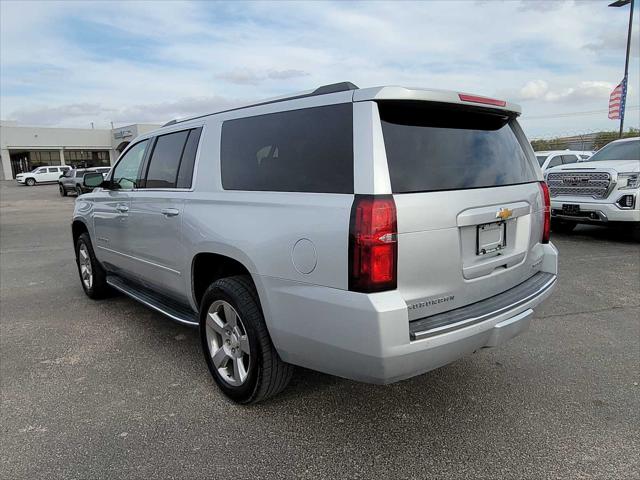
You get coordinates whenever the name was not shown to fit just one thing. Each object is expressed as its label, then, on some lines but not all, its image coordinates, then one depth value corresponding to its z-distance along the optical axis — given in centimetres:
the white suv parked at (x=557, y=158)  1321
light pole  1623
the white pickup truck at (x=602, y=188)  786
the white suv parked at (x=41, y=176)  4100
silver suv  230
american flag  1659
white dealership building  5159
